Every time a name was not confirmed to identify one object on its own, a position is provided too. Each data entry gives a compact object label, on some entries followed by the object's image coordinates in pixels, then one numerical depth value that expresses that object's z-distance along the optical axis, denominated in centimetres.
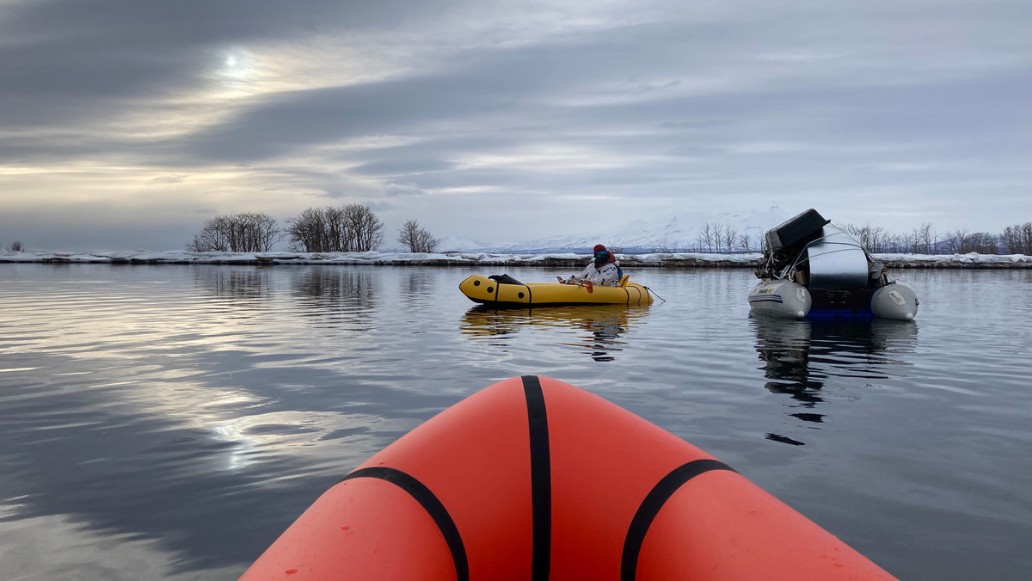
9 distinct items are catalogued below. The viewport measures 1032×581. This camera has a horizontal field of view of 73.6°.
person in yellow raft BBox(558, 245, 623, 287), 1822
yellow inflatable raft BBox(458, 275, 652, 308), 1684
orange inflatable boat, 205
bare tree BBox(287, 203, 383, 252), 9769
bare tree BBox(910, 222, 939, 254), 10119
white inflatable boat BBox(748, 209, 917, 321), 1402
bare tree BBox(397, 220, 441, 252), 10606
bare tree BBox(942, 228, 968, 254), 9925
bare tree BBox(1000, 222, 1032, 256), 9560
